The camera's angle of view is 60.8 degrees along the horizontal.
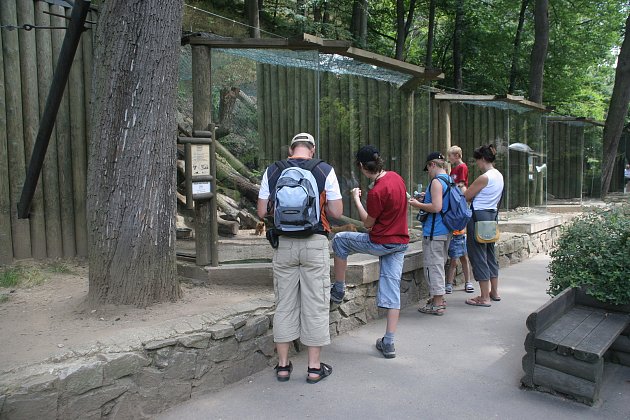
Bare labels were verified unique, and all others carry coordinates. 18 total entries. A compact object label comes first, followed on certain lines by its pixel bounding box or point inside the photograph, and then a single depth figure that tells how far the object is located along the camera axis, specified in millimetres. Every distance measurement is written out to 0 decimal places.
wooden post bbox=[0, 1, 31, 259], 5199
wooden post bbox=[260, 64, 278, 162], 6219
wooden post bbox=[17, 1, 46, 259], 5332
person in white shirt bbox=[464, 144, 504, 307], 6051
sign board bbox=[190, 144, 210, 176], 5265
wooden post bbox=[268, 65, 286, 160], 6234
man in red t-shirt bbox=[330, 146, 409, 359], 4609
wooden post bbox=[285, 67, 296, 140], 6246
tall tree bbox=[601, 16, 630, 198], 15281
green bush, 4285
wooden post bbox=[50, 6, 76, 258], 5605
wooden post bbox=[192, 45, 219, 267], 5352
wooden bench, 3641
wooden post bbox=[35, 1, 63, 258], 5465
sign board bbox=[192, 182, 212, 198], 5285
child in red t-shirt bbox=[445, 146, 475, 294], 6625
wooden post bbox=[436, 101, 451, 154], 9586
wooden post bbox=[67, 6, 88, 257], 5742
